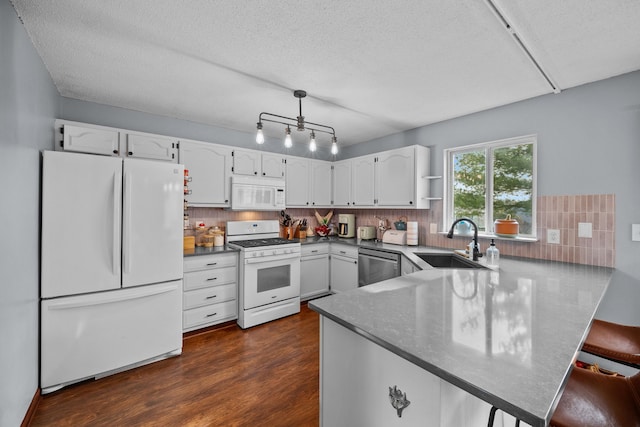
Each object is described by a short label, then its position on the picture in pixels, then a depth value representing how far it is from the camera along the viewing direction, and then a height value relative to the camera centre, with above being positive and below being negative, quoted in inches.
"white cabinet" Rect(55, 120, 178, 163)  98.3 +28.1
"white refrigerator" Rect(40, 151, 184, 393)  78.5 -16.6
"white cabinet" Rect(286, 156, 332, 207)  160.7 +19.5
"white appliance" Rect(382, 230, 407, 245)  138.9 -11.6
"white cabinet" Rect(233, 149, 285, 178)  139.6 +26.9
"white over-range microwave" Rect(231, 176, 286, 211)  137.9 +10.7
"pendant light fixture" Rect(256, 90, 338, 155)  97.8 +33.5
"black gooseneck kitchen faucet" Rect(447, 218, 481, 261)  95.1 -12.9
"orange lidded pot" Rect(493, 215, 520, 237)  101.7 -4.7
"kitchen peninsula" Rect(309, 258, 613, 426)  28.2 -16.6
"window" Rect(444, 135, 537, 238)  107.9 +14.2
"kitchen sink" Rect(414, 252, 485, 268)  107.9 -19.0
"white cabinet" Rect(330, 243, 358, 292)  143.9 -29.1
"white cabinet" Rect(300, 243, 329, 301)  149.7 -31.8
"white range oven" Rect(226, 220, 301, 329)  122.3 -29.4
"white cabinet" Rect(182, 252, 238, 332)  112.9 -33.4
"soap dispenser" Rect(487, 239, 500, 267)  90.2 -13.3
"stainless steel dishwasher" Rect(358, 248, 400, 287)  121.6 -24.0
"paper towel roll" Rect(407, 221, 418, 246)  137.1 -9.7
